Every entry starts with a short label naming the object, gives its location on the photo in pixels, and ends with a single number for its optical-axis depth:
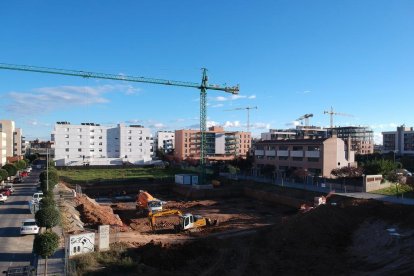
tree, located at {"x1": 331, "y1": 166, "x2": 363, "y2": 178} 50.07
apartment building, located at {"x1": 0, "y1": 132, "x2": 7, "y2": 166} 75.32
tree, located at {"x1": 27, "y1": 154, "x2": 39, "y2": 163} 117.77
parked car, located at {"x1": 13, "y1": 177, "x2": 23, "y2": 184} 60.00
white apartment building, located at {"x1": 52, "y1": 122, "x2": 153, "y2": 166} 96.85
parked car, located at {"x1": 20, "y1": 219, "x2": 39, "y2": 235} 23.80
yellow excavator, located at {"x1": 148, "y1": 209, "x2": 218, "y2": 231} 29.33
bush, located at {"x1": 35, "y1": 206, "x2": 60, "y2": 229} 18.31
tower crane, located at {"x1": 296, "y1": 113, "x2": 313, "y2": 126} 182.60
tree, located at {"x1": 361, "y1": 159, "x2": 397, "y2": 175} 46.31
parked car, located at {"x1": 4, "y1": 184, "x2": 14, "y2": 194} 46.58
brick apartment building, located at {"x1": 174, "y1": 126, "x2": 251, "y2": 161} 116.81
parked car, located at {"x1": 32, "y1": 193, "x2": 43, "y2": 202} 33.70
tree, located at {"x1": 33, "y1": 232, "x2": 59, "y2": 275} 15.57
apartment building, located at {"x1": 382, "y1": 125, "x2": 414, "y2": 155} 121.69
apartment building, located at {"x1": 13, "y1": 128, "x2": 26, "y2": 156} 124.94
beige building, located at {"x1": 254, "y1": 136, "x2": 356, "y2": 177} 58.00
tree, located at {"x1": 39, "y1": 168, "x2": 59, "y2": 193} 32.94
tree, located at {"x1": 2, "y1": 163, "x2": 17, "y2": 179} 55.78
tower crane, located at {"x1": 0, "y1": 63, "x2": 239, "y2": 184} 66.22
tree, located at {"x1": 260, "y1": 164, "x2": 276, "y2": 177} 65.20
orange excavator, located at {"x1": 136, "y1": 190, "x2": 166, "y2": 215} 35.97
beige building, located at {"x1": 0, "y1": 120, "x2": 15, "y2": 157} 105.19
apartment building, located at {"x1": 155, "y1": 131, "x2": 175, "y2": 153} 149.50
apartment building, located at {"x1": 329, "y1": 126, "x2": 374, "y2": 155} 138.52
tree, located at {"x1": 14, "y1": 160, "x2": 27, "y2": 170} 65.62
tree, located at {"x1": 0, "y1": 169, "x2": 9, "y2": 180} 46.40
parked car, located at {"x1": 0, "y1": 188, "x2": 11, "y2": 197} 42.97
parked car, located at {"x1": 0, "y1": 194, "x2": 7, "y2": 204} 38.22
